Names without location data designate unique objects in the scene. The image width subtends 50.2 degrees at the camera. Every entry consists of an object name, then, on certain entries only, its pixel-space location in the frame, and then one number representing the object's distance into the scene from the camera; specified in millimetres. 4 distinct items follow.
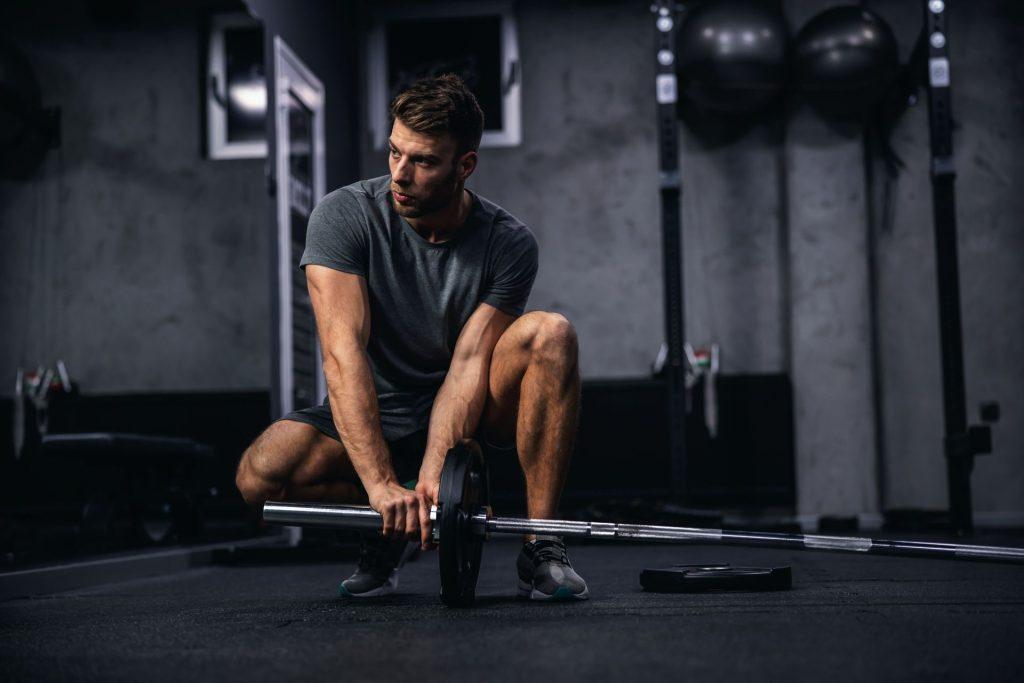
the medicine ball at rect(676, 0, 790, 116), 4539
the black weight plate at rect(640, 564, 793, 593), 2113
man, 1901
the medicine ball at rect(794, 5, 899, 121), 4547
